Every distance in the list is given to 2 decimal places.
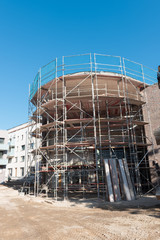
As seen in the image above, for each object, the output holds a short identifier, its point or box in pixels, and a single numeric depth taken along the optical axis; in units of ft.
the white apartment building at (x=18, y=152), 116.78
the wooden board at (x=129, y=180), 41.96
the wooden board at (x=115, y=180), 40.07
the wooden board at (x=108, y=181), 39.13
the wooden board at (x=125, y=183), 40.78
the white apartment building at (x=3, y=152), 103.91
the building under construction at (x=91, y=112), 51.24
